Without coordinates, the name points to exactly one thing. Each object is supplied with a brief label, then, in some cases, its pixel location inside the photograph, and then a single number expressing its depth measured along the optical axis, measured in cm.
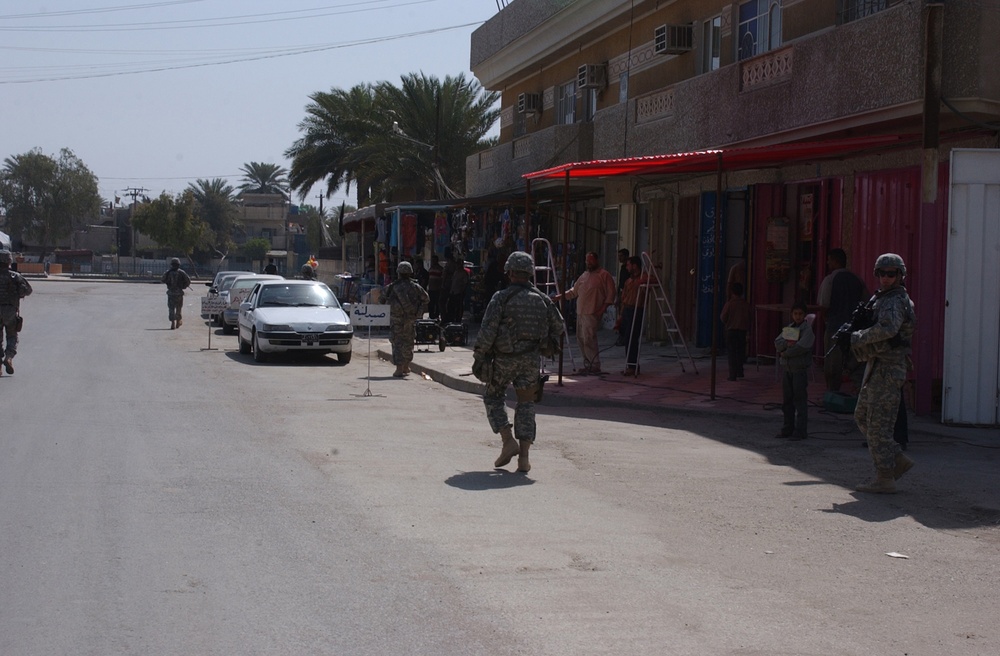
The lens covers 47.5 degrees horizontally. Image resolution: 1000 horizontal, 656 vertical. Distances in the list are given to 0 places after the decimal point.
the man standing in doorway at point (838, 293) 1285
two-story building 1238
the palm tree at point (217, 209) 10081
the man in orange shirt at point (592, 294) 1602
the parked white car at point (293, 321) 1900
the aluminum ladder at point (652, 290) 1584
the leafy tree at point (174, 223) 8938
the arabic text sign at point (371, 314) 1692
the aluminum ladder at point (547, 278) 1678
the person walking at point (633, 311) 1611
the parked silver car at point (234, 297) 2531
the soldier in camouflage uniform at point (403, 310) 1734
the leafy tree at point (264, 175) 9469
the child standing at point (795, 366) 1088
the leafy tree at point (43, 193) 9912
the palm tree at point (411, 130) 3950
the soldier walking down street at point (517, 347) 909
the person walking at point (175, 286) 2769
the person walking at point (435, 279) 2545
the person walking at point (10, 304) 1585
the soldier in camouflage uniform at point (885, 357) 827
